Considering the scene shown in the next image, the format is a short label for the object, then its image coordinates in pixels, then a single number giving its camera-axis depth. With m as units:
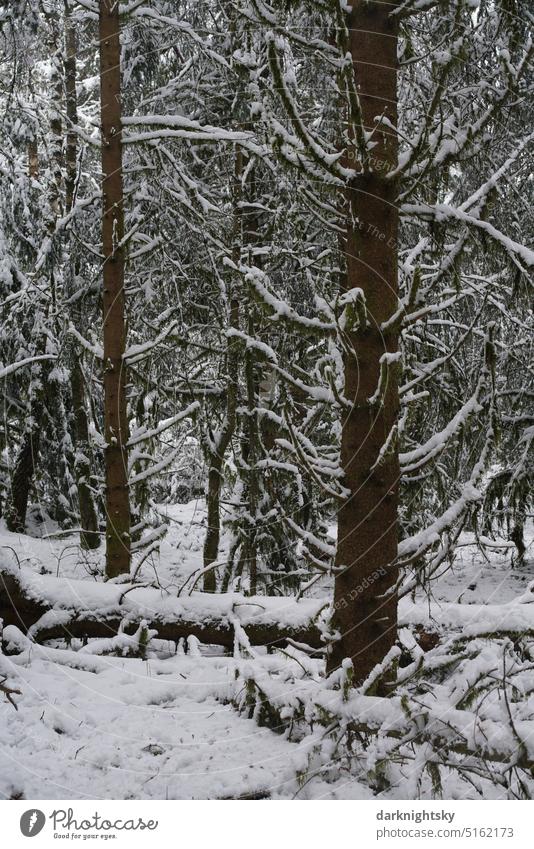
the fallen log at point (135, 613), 5.45
